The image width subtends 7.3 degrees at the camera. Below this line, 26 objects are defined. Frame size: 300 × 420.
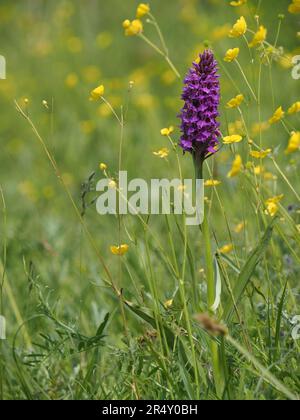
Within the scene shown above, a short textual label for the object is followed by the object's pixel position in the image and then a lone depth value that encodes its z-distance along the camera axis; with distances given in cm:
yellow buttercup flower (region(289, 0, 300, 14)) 204
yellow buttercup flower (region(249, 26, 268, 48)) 203
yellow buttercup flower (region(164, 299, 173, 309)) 200
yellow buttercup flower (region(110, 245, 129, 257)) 199
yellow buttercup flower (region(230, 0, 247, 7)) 211
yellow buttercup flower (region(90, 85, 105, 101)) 202
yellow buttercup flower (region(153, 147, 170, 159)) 203
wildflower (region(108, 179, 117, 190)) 198
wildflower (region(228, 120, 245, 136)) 206
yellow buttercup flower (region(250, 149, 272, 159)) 199
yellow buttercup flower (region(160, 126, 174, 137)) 202
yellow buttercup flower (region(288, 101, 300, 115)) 199
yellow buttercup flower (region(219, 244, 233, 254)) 217
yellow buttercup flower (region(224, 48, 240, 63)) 204
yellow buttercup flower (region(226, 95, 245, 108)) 202
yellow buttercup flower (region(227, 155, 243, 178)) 191
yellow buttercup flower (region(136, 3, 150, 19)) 214
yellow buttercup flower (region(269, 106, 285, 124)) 200
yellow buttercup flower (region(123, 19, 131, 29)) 210
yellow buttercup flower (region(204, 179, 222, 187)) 200
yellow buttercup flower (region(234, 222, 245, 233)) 222
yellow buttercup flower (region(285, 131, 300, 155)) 191
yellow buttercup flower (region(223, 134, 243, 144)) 199
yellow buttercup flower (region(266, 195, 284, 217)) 202
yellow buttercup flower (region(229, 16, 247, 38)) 205
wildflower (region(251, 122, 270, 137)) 249
